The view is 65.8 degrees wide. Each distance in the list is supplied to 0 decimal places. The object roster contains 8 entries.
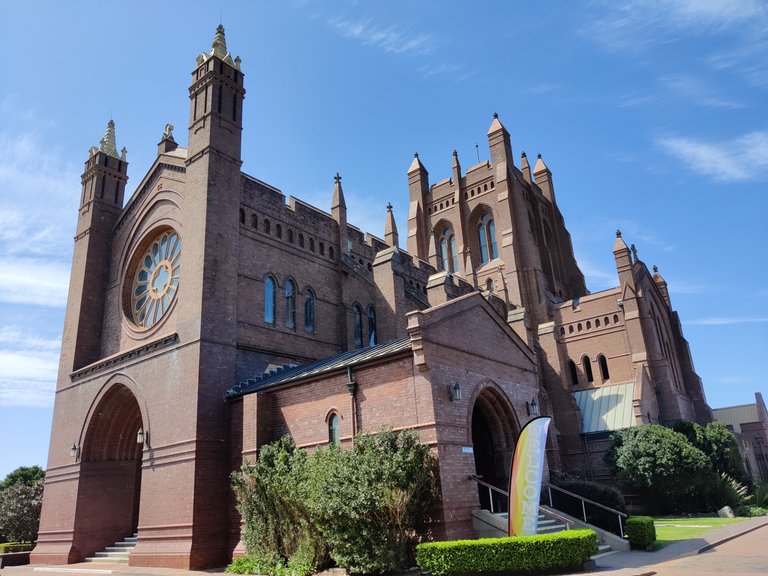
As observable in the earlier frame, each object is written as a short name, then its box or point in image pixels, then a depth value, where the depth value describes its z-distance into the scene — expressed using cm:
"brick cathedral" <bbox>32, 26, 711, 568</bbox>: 1614
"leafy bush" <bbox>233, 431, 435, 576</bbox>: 1298
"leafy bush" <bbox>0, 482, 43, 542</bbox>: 3031
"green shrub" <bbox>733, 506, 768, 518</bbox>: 2716
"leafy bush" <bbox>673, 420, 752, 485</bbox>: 3167
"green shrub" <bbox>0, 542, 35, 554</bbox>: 2797
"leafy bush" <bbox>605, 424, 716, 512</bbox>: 2828
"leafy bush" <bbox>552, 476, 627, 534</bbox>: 1795
